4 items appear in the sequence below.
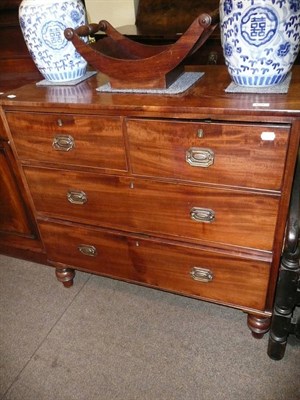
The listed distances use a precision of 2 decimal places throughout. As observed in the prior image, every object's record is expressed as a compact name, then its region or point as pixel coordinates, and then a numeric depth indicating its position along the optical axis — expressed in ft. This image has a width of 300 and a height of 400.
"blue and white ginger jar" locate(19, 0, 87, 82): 3.34
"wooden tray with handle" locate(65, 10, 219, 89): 2.84
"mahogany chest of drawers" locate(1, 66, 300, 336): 2.83
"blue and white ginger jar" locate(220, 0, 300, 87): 2.59
